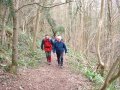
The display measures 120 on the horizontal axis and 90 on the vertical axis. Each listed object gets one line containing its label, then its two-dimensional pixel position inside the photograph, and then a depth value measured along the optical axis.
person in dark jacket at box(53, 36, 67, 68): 6.10
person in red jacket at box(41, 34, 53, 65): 6.39
